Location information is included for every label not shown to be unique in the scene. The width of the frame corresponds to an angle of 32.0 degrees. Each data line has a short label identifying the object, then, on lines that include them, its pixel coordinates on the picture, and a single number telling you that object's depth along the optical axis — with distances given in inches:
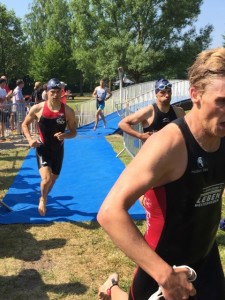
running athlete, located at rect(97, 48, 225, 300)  63.5
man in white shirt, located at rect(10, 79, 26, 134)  559.8
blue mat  244.2
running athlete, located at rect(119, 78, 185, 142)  219.6
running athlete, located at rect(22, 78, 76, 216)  235.1
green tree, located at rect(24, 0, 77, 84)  2256.4
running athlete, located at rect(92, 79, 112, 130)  658.2
